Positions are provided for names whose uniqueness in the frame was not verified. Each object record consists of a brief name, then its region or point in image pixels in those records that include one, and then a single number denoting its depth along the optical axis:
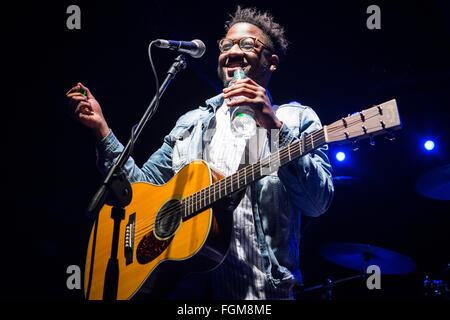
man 1.89
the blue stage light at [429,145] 4.77
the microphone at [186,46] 2.28
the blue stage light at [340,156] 5.08
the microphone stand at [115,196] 1.91
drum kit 4.02
